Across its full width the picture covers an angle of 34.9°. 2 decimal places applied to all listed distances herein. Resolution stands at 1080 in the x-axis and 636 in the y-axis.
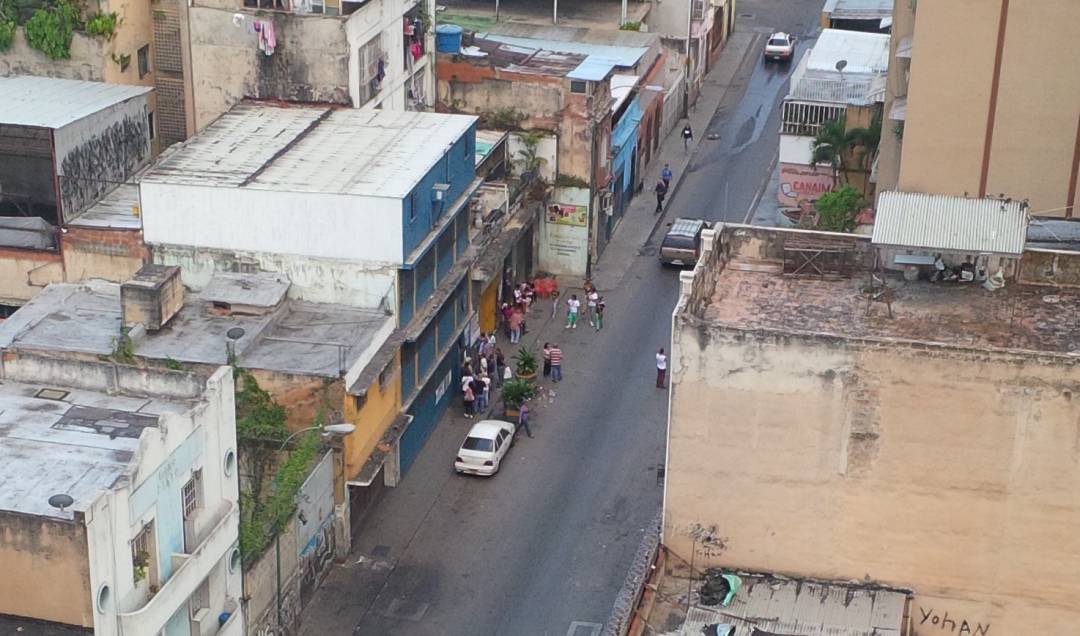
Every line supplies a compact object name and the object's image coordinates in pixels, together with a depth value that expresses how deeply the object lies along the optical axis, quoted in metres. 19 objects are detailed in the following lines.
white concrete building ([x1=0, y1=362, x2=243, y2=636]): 35.69
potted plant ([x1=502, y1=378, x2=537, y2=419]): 59.06
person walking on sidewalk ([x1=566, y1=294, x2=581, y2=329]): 66.56
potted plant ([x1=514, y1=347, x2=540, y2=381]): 61.44
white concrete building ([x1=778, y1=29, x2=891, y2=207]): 70.50
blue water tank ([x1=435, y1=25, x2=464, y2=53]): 68.81
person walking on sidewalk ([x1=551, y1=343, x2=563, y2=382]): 62.16
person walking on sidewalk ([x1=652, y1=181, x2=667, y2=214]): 78.75
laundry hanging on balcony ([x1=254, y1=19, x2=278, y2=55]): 60.12
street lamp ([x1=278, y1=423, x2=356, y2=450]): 45.21
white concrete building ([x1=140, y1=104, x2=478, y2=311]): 52.88
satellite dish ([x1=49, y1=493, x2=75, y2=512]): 36.16
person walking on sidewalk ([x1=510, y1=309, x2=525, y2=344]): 64.62
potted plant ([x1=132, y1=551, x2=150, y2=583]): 37.59
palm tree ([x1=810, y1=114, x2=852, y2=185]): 67.69
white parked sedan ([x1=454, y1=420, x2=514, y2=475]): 55.25
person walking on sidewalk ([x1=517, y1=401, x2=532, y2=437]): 58.47
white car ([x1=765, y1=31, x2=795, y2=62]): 99.75
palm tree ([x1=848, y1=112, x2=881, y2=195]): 67.00
